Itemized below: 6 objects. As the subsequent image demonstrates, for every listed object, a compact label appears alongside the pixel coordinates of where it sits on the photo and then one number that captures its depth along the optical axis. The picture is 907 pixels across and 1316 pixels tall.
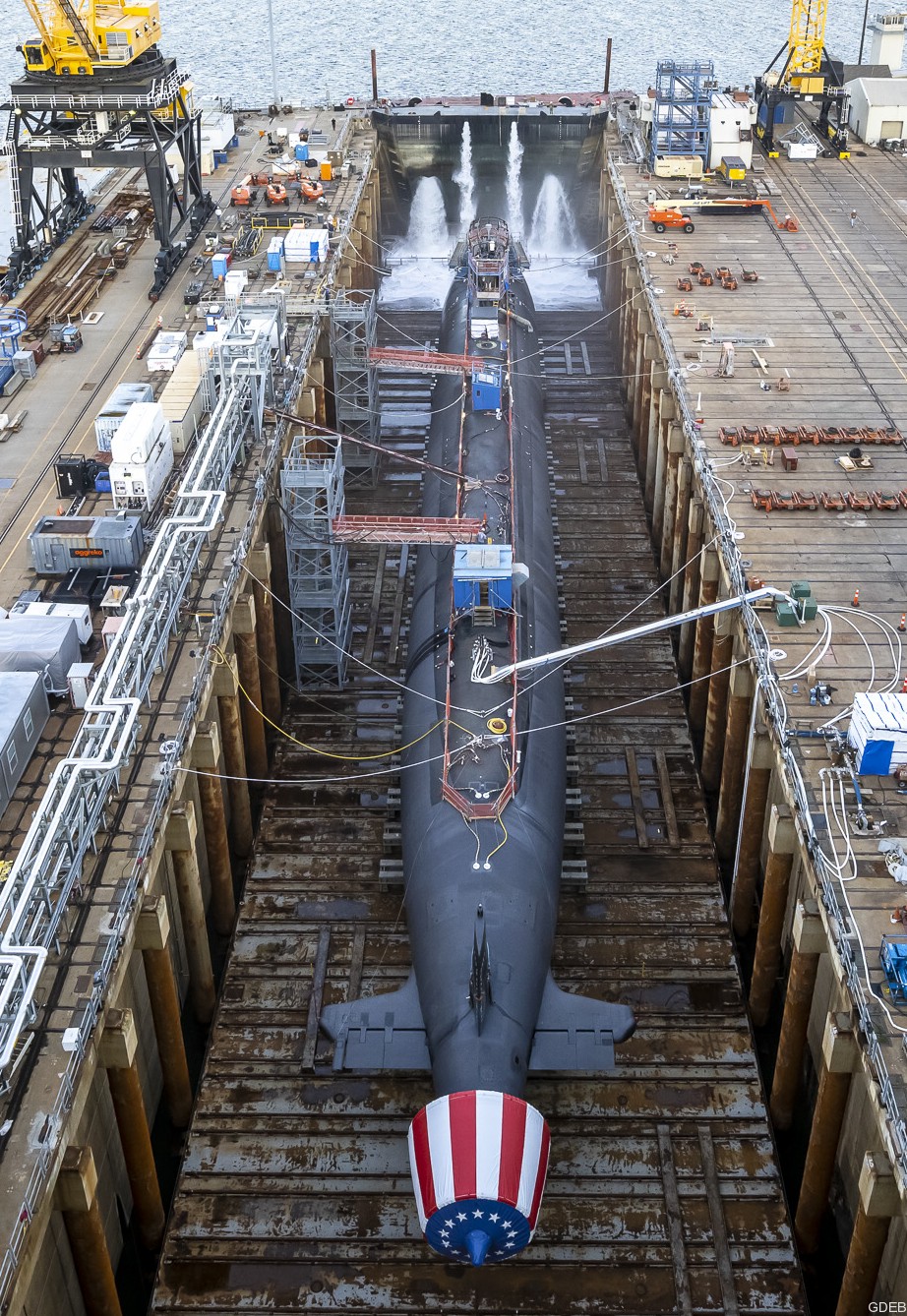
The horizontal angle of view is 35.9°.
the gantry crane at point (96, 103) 75.88
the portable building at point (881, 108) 96.25
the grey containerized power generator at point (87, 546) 49.16
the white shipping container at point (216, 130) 96.56
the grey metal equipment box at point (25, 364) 65.25
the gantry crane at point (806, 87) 94.94
